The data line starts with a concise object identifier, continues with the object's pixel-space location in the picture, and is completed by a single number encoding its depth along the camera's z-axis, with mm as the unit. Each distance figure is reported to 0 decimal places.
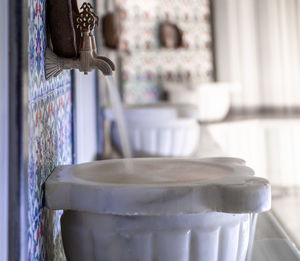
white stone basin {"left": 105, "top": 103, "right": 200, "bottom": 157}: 3575
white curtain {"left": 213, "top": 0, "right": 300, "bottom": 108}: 8288
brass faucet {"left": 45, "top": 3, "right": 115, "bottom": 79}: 1856
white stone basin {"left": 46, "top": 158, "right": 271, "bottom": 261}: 1665
